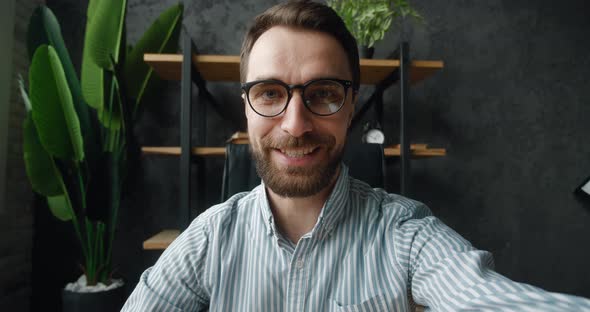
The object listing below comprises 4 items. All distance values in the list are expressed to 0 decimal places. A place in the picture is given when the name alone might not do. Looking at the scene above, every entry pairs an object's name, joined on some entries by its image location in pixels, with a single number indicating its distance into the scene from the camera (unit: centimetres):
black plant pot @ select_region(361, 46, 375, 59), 158
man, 71
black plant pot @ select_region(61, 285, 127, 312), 140
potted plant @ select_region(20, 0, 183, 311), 132
